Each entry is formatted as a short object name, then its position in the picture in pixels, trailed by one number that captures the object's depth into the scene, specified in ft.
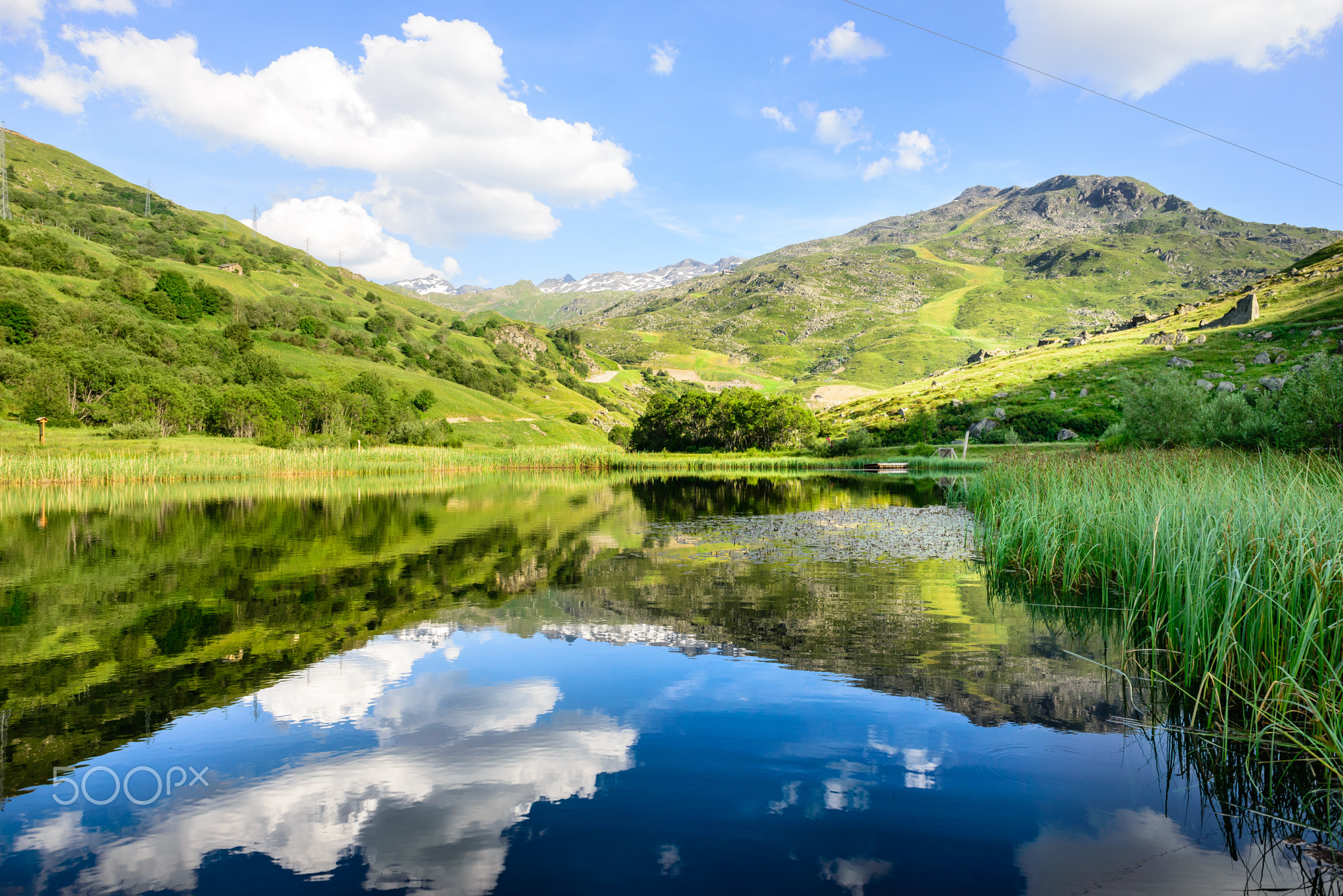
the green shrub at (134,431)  231.30
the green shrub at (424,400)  417.49
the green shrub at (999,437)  265.75
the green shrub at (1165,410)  105.40
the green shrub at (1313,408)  69.67
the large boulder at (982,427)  303.68
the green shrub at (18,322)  288.92
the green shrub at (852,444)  286.46
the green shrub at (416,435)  332.80
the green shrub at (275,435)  270.46
